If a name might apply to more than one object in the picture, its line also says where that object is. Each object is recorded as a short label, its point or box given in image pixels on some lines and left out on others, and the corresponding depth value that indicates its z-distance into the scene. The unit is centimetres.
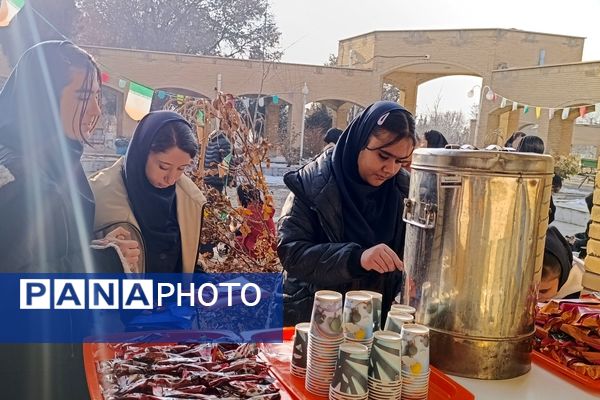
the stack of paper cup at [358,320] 89
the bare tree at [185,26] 1956
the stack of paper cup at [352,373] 77
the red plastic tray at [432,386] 87
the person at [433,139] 436
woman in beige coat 178
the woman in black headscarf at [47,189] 119
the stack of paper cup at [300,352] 92
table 92
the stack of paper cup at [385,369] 79
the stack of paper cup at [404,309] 97
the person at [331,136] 468
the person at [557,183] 290
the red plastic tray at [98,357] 87
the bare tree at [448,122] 2432
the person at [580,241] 436
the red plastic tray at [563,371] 98
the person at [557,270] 160
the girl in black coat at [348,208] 140
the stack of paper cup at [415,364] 83
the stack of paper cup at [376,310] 97
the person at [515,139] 376
